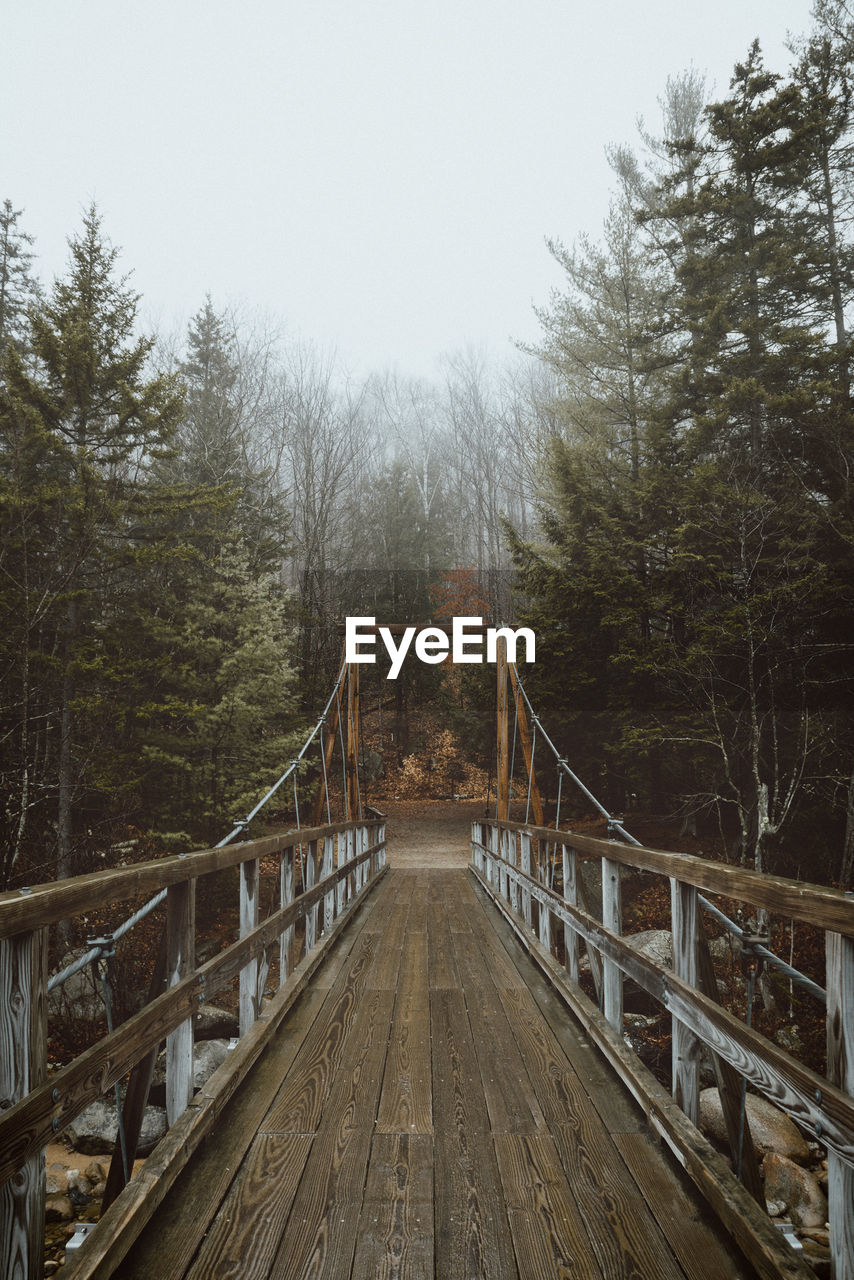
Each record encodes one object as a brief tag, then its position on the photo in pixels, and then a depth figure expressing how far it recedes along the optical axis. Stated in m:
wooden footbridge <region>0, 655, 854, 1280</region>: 1.48
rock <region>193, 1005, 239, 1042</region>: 9.70
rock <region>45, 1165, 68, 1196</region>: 6.23
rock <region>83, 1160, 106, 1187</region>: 6.53
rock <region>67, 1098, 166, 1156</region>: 7.20
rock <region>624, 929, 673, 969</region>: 10.14
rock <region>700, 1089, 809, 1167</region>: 6.93
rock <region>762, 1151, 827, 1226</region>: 6.24
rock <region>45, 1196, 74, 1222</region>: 6.02
